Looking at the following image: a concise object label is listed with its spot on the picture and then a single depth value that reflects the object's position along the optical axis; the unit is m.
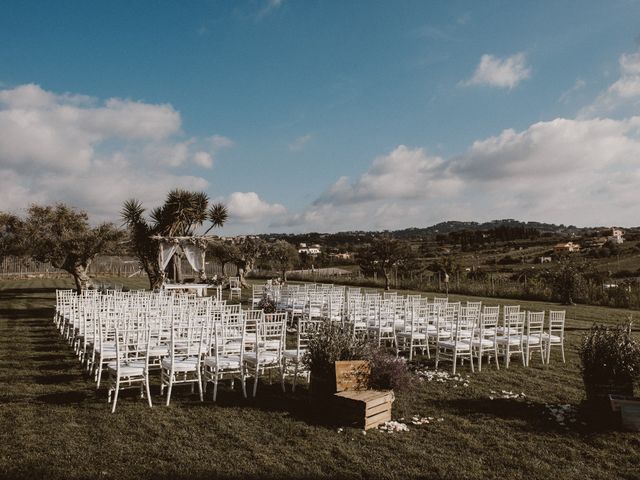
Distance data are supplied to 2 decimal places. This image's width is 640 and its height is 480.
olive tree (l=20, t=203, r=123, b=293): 22.64
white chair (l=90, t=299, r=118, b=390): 7.74
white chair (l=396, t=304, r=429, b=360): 10.40
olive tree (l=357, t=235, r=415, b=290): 33.88
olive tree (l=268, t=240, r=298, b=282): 39.69
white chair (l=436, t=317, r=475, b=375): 9.07
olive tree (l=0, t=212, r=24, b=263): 23.33
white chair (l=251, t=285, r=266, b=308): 17.91
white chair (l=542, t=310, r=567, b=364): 9.89
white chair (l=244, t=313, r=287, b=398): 7.25
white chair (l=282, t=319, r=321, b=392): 7.45
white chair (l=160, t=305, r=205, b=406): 6.89
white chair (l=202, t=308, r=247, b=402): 7.16
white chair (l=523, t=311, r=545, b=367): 9.57
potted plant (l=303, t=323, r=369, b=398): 6.44
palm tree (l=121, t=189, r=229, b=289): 24.70
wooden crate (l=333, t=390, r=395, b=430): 5.88
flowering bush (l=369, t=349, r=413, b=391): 6.46
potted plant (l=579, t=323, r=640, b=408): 6.23
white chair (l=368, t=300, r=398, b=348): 11.33
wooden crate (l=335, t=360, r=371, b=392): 6.31
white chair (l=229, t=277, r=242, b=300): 28.92
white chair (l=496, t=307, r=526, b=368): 9.47
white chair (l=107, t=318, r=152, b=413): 6.53
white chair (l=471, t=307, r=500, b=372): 9.24
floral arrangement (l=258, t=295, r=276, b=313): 17.23
